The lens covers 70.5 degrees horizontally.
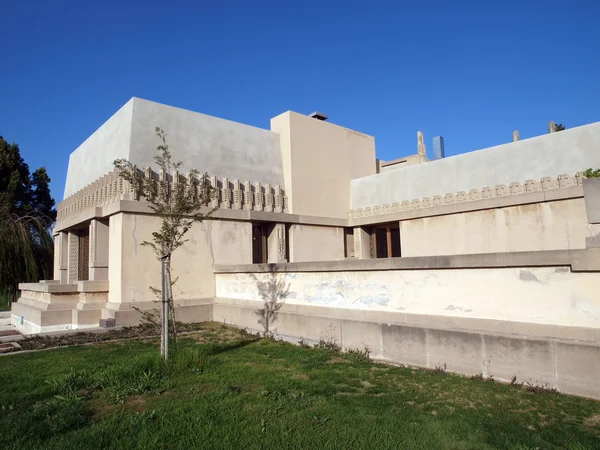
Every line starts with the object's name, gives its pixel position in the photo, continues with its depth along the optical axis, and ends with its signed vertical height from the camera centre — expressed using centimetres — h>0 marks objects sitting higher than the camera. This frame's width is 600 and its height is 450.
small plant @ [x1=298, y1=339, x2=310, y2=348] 921 -163
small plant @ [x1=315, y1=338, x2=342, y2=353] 859 -159
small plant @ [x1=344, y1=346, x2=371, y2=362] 786 -164
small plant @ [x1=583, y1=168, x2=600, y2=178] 916 +185
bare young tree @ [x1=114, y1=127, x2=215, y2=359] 712 +102
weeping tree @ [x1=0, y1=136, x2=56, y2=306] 2066 +158
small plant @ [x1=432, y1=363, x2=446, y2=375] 668 -167
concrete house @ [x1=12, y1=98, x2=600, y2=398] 609 +80
